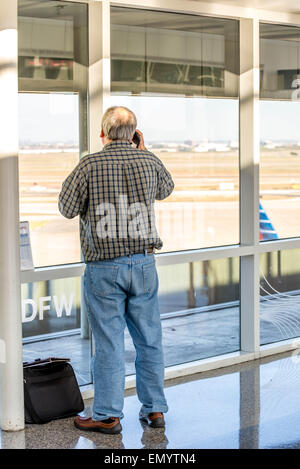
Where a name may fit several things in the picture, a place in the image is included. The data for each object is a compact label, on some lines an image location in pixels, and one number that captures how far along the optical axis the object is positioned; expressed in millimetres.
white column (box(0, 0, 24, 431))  4367
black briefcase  4656
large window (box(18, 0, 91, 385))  4961
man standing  4391
